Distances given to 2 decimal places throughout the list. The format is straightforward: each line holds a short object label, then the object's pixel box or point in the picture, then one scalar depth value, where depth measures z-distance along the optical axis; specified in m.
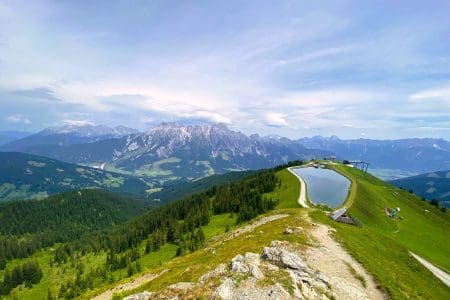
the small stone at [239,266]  36.78
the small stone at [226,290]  31.83
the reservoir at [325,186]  110.21
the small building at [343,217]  78.53
